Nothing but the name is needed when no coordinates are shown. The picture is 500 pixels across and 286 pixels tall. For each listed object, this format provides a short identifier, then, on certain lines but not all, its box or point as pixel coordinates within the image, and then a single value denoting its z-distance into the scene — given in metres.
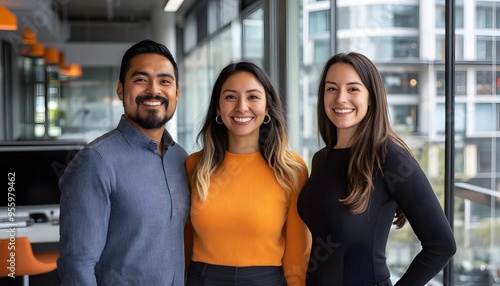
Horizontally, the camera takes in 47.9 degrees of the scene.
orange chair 3.55
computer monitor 3.81
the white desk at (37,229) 3.64
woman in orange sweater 2.02
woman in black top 1.68
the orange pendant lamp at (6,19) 5.00
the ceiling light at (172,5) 5.19
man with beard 1.74
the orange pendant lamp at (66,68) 10.38
